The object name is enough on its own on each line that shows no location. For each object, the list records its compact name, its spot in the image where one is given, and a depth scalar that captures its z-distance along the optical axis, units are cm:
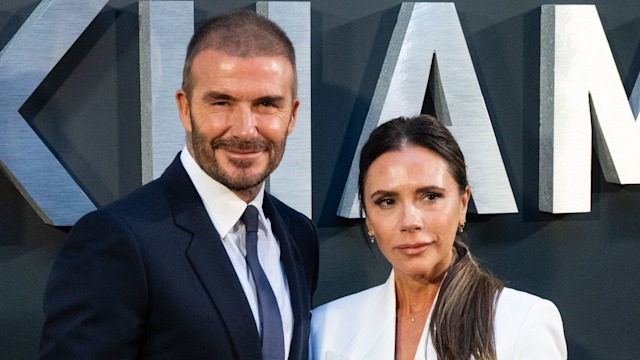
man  168
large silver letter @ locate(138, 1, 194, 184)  259
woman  191
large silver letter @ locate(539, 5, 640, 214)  292
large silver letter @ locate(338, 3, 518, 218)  279
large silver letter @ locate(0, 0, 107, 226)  246
